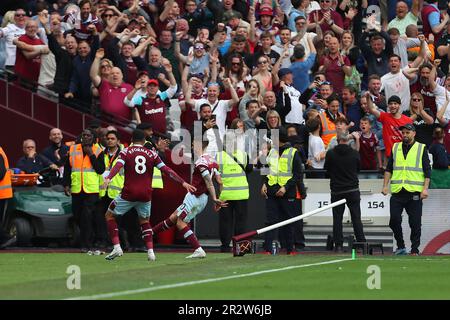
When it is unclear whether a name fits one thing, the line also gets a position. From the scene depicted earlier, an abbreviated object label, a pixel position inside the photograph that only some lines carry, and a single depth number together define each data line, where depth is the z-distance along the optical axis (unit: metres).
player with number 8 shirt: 22.12
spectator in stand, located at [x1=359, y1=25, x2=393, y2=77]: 29.45
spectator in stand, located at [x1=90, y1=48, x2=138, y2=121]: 28.48
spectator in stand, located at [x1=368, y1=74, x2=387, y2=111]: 28.03
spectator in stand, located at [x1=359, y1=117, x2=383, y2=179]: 27.34
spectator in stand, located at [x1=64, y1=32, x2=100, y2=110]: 28.83
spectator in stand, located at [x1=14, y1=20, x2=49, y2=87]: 29.02
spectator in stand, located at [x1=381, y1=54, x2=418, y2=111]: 28.33
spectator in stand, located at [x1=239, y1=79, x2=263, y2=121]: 27.56
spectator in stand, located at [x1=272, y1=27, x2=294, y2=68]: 29.45
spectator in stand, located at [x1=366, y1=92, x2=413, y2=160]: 26.48
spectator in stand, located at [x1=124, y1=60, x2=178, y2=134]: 28.12
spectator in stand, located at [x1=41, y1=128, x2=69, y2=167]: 28.02
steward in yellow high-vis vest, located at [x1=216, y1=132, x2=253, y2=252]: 25.50
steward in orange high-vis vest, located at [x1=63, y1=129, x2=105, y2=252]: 25.81
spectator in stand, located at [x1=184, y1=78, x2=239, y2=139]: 27.75
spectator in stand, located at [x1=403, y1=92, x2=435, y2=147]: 27.28
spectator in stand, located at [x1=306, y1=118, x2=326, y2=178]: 26.62
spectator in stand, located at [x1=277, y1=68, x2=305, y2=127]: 27.92
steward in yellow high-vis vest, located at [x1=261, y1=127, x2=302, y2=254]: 24.78
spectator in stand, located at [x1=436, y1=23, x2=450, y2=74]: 30.38
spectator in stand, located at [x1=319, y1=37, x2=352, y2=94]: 28.84
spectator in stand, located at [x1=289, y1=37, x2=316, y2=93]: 29.16
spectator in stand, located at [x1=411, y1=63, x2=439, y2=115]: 27.97
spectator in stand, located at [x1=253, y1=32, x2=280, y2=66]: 29.40
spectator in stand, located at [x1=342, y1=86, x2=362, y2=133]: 28.02
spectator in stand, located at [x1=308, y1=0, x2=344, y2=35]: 30.78
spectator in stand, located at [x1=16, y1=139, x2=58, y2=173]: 27.88
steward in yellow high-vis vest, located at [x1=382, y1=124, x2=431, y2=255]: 24.20
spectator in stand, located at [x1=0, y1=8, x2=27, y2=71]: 29.27
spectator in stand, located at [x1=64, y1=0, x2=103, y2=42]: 29.56
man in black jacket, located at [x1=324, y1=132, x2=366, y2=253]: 24.88
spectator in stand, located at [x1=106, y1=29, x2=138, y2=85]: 29.30
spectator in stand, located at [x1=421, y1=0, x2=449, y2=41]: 31.22
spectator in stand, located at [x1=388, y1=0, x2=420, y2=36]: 31.31
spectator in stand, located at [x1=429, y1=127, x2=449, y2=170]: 25.61
